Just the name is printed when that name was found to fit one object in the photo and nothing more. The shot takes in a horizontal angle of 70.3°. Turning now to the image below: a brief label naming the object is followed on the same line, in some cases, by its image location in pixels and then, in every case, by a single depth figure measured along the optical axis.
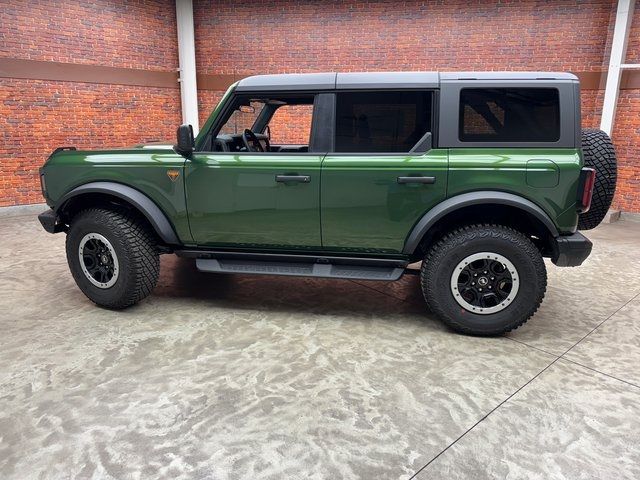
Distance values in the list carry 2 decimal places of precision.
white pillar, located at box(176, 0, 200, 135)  9.44
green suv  3.33
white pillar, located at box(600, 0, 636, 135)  7.71
